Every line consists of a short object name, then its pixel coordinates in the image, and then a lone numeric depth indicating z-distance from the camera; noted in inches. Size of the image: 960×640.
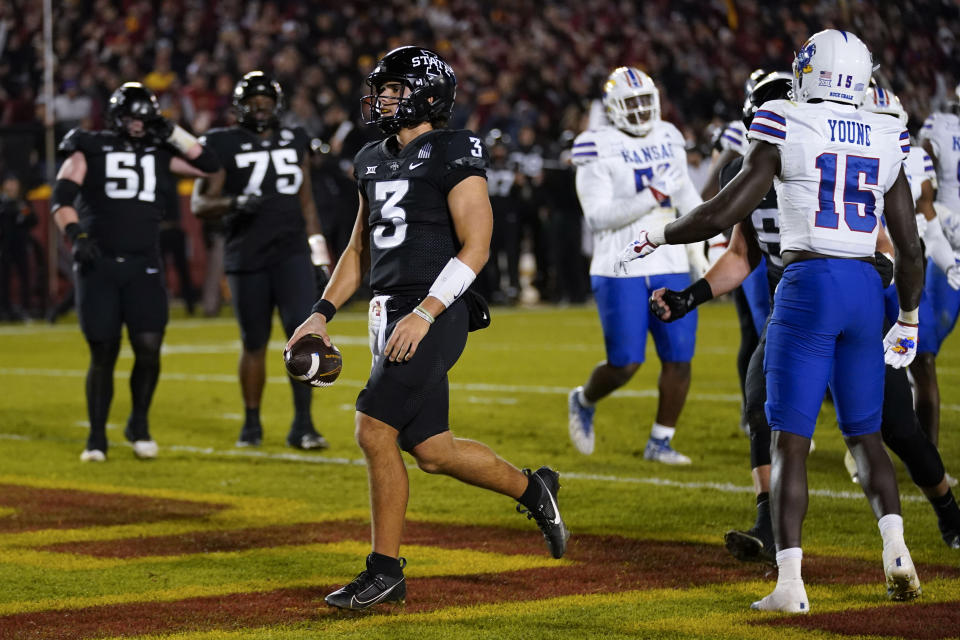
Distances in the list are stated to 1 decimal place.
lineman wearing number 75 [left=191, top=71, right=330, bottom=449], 639.1
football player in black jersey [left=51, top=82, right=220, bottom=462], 606.9
